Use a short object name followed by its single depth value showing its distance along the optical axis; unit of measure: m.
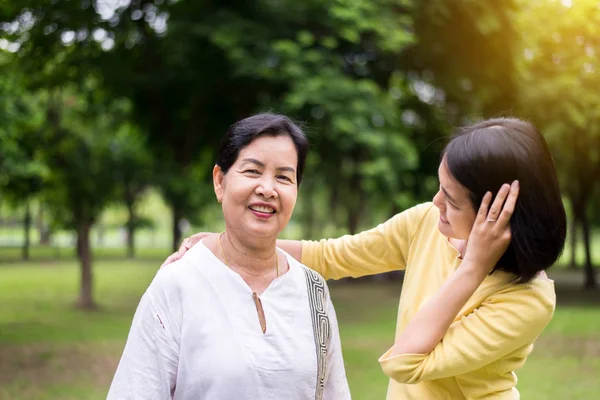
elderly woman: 2.00
